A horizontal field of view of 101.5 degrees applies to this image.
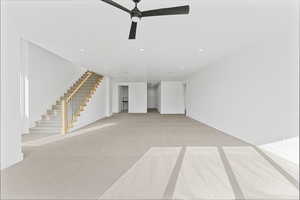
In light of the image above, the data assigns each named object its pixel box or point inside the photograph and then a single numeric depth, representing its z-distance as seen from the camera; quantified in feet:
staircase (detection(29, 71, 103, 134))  14.01
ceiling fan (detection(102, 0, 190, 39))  5.27
